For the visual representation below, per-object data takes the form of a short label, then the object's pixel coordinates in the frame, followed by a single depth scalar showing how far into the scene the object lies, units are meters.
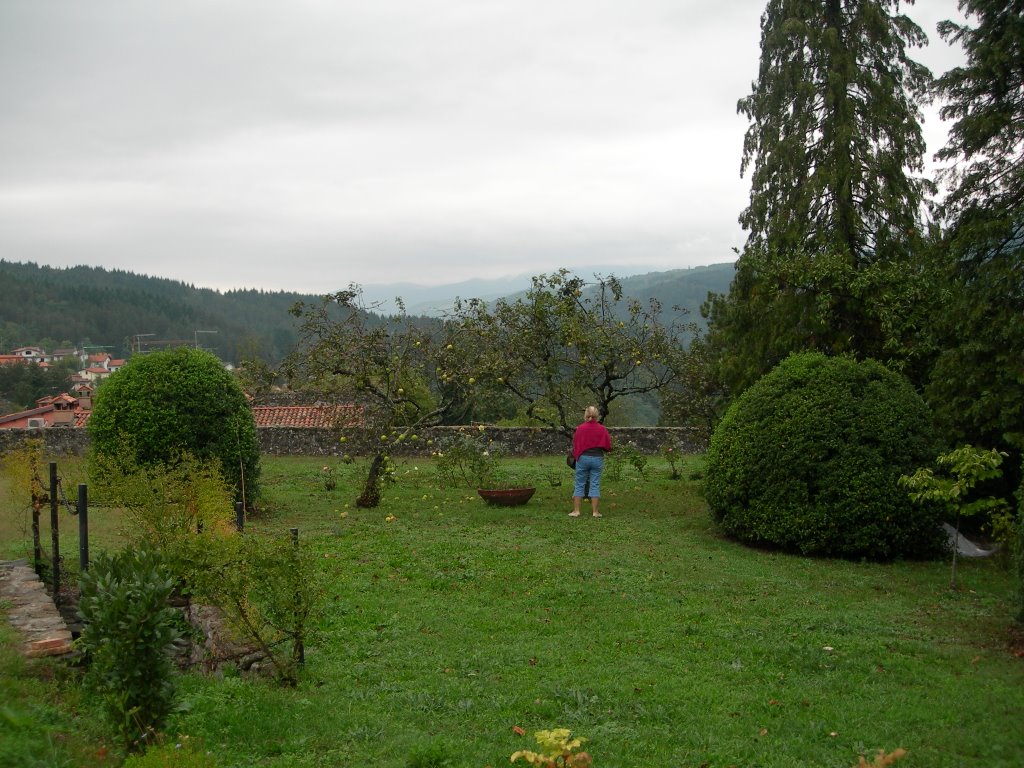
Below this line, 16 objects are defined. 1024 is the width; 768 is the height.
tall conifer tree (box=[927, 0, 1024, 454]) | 9.29
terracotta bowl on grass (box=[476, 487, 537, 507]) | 13.16
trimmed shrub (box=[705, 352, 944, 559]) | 9.34
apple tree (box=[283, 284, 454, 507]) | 13.23
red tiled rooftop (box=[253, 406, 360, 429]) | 26.94
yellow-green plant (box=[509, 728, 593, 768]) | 3.32
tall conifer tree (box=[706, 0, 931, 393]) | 14.89
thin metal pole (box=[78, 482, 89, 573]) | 6.60
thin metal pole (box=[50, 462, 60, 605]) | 7.05
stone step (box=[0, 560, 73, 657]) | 5.40
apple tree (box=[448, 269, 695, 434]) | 13.44
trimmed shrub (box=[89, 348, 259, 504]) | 11.27
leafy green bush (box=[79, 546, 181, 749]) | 4.15
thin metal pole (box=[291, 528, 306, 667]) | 5.54
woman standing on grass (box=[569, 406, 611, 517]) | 12.26
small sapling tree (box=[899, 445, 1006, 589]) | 7.90
